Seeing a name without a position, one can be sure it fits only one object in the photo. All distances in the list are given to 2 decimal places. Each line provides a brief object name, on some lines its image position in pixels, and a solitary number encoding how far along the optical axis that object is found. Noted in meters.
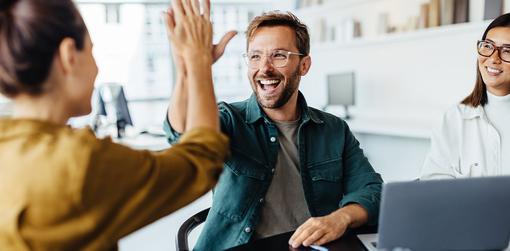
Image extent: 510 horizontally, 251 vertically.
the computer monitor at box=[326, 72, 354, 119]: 4.06
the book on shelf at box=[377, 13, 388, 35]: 3.78
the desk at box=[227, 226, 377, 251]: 1.06
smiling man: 1.45
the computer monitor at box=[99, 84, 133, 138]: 3.55
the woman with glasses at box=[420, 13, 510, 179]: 1.69
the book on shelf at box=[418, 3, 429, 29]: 3.35
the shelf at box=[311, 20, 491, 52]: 3.01
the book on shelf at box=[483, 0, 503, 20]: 2.85
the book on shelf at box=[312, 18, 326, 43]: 4.43
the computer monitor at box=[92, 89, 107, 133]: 3.75
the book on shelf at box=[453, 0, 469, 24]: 3.10
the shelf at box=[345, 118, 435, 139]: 3.11
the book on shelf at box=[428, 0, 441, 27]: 3.27
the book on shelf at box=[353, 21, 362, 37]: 4.06
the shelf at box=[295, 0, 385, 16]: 4.05
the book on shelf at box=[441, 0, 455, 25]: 3.18
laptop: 0.86
